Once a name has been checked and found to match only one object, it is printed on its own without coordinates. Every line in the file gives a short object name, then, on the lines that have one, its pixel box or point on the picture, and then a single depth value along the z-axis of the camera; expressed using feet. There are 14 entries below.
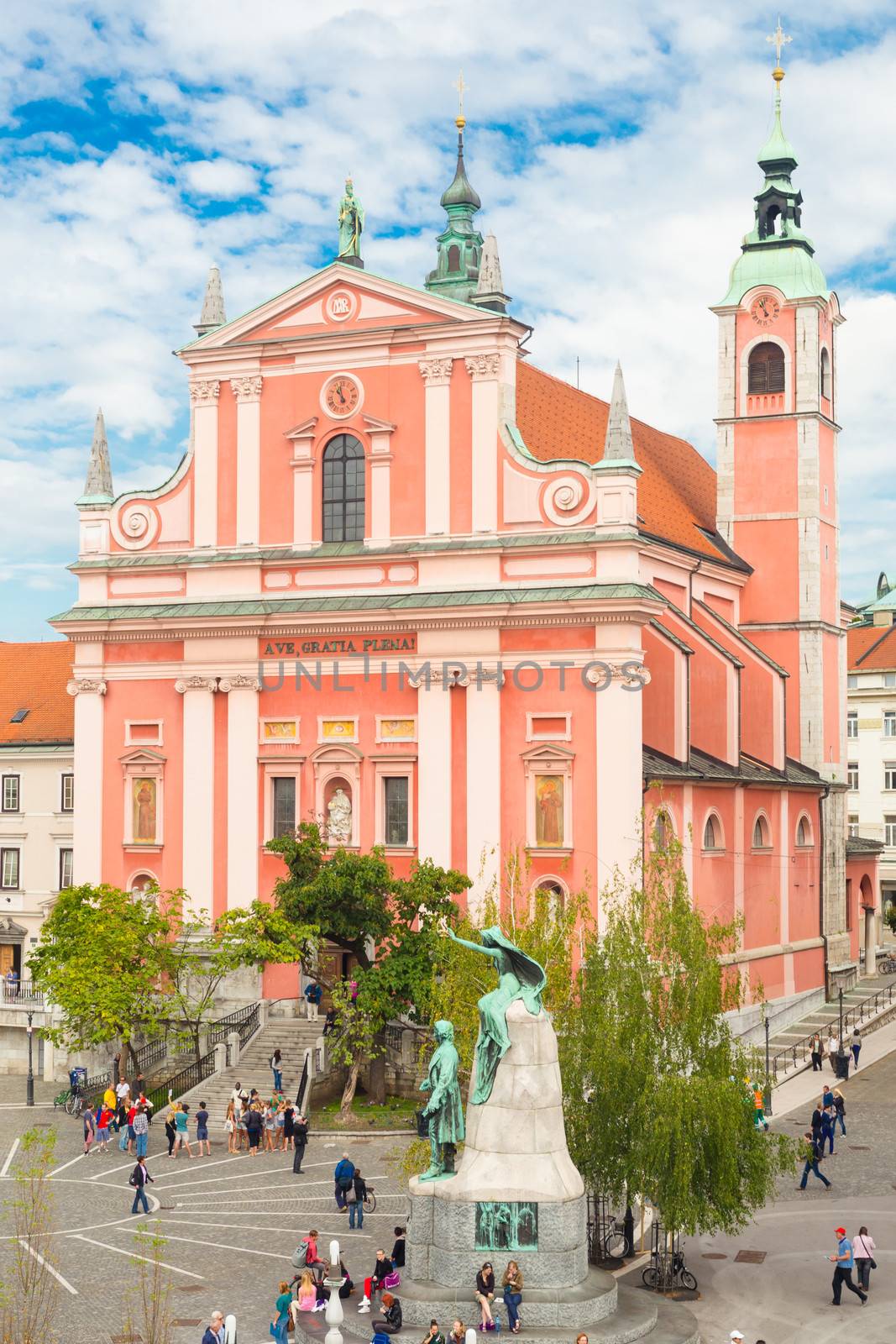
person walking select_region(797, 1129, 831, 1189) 98.14
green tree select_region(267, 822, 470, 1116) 124.67
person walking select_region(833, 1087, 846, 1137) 118.11
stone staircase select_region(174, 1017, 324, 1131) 129.39
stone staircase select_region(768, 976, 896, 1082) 146.92
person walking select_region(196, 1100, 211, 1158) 116.26
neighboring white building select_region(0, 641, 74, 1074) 183.73
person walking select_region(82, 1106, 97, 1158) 119.14
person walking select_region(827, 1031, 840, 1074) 139.74
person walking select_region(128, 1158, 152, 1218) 100.73
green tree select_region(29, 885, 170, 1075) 133.08
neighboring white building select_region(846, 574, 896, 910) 257.34
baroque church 139.74
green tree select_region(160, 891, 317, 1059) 129.39
